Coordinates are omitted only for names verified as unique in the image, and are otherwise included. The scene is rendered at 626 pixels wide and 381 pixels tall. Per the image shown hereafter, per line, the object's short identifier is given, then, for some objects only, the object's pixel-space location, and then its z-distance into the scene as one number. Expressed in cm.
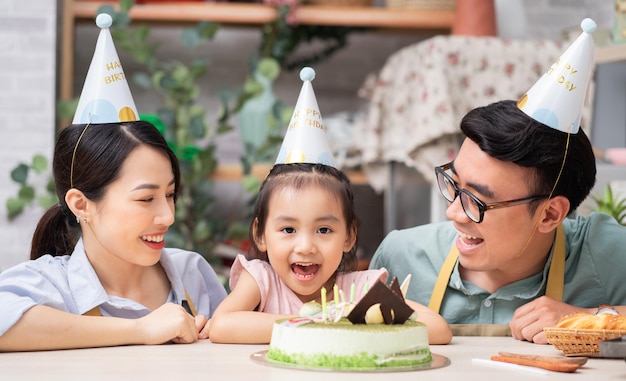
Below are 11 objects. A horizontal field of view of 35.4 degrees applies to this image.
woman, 170
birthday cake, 142
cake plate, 142
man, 194
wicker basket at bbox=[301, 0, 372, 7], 439
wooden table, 138
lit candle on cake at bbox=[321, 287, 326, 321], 149
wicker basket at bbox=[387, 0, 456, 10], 443
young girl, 188
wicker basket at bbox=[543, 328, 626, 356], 158
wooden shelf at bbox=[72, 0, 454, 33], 428
